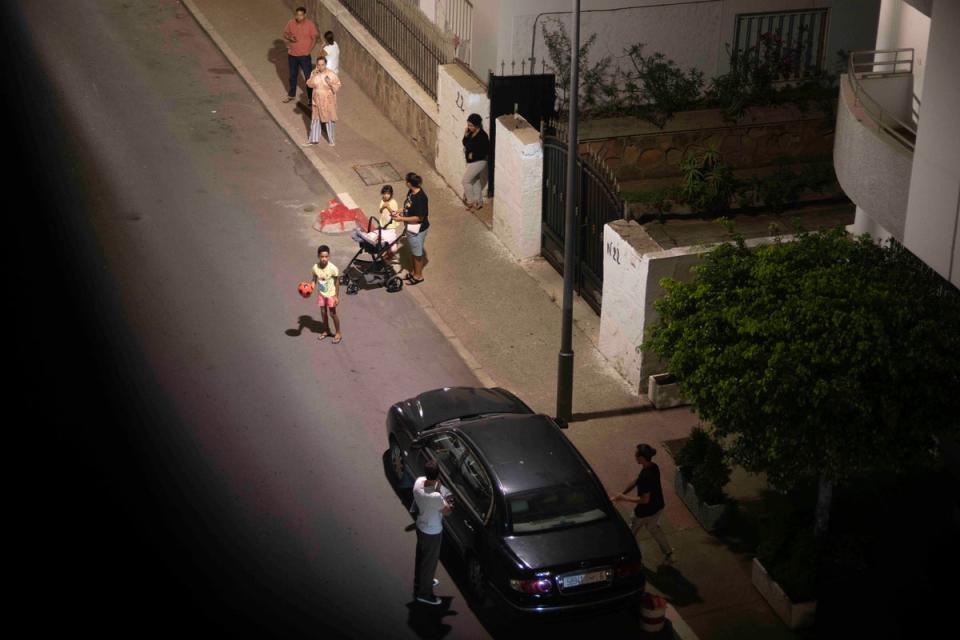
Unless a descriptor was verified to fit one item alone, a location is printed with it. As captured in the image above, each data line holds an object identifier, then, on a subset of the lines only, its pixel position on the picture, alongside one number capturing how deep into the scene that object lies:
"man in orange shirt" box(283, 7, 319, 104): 27.38
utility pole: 16.61
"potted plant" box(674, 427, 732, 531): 16.53
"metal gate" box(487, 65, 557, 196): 24.08
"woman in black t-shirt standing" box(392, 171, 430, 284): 21.67
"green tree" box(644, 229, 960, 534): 13.95
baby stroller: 21.86
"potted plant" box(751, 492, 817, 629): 15.02
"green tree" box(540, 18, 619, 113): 25.33
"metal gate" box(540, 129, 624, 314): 20.70
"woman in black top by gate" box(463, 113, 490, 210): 23.58
